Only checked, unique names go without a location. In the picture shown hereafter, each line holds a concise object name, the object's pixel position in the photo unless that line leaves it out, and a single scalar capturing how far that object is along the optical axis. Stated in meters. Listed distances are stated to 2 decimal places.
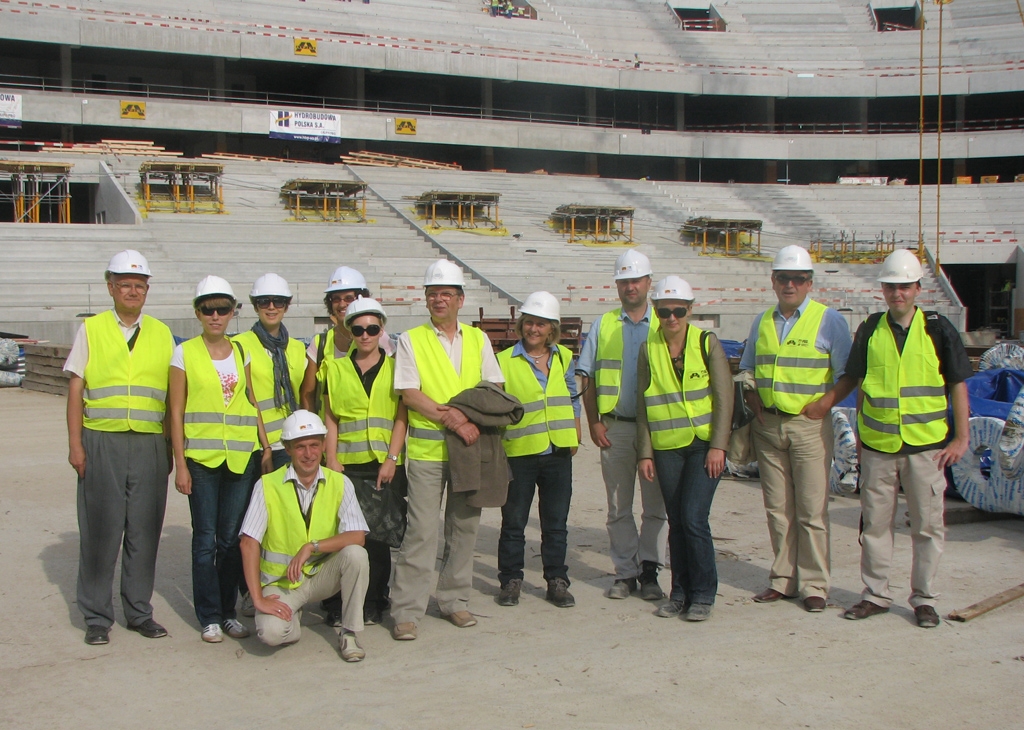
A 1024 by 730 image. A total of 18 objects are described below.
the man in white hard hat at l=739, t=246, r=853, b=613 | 5.32
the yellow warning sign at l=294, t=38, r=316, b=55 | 34.31
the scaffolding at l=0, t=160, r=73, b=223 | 26.05
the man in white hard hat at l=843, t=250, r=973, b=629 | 5.07
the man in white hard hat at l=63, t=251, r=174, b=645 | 4.79
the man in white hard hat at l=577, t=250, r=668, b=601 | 5.64
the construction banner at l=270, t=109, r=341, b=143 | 33.59
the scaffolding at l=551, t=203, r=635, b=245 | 29.53
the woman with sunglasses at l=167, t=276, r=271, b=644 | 4.82
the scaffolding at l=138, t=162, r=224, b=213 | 26.06
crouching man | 4.59
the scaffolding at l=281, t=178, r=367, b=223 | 27.06
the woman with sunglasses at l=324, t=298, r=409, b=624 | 5.01
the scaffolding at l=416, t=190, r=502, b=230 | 28.22
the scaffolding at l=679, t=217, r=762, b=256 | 30.55
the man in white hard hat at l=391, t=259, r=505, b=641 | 4.95
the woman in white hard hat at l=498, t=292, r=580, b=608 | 5.41
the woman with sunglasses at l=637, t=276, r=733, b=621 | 5.15
